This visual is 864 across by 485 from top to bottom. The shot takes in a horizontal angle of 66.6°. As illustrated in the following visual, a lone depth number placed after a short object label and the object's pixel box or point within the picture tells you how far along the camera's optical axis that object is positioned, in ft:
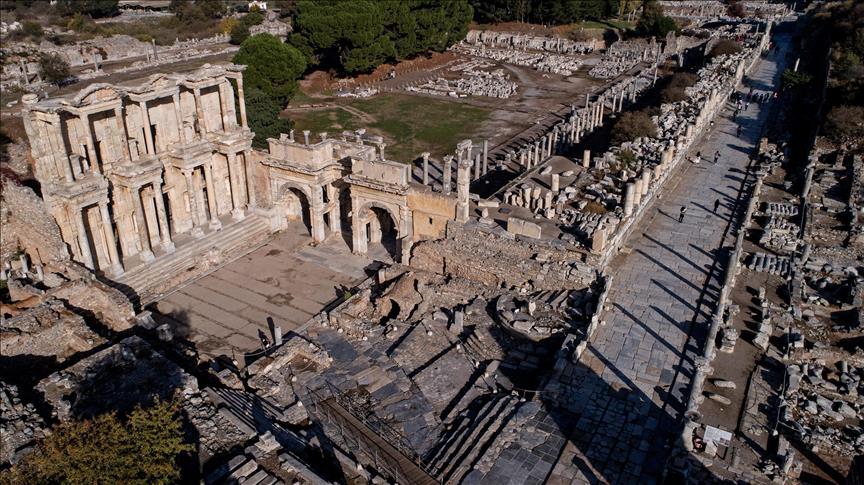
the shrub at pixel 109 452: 44.91
